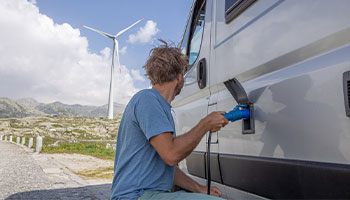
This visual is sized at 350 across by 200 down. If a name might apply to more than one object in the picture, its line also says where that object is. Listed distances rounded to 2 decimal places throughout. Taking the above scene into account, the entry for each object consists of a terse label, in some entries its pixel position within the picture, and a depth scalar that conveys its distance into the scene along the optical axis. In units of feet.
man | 4.52
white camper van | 3.46
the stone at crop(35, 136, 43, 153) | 42.68
